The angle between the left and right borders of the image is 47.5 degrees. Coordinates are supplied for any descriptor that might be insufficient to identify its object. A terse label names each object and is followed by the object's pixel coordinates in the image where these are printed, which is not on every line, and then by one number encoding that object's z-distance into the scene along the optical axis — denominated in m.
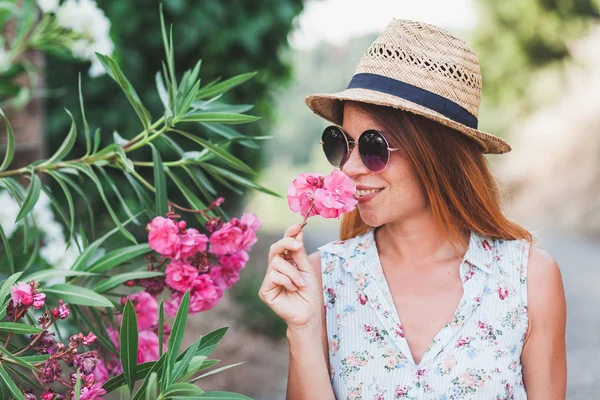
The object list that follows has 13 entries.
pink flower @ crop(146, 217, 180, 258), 1.59
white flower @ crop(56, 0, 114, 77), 2.61
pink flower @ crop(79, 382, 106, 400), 1.29
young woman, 1.73
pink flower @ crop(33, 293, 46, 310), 1.31
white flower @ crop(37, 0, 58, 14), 2.61
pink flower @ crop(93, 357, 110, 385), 1.57
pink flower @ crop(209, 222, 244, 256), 1.64
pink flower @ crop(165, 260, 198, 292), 1.62
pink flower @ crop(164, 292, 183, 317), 1.70
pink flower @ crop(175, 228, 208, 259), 1.61
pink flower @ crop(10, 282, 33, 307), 1.32
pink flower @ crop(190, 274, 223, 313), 1.64
